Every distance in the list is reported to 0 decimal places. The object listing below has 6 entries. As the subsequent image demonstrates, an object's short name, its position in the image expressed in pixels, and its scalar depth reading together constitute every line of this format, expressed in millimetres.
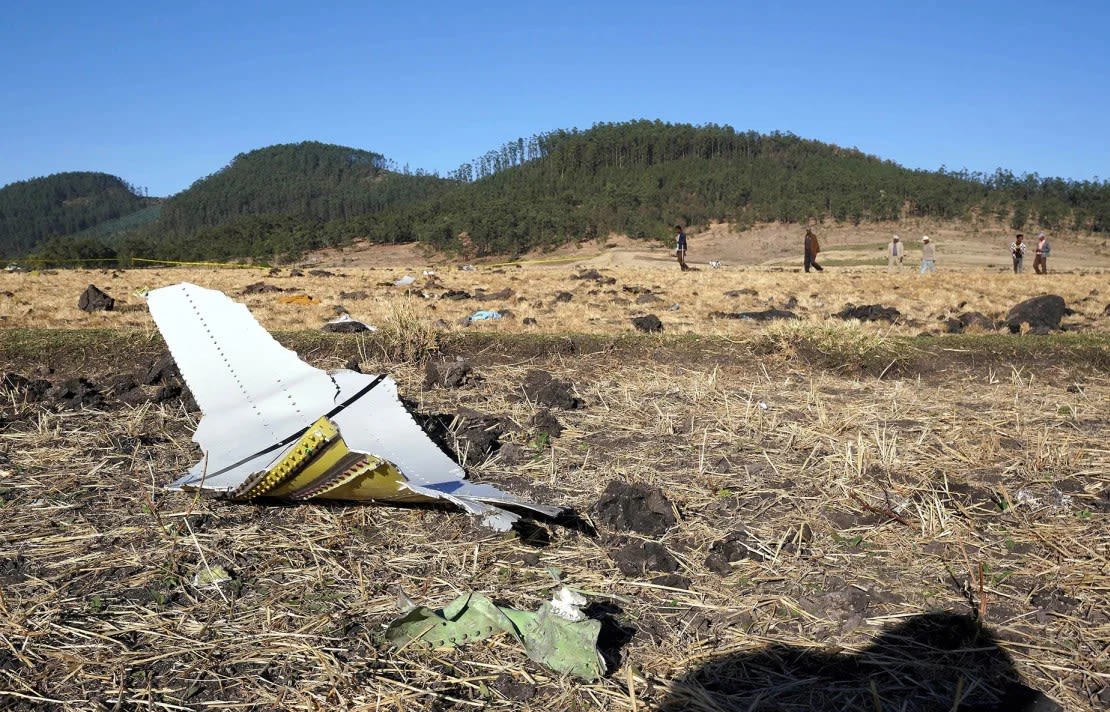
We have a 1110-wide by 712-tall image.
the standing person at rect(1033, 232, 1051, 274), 20094
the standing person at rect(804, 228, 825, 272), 20656
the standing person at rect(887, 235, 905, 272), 22297
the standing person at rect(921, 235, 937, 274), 19938
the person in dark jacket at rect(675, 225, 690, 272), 22772
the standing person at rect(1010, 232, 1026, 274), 20333
